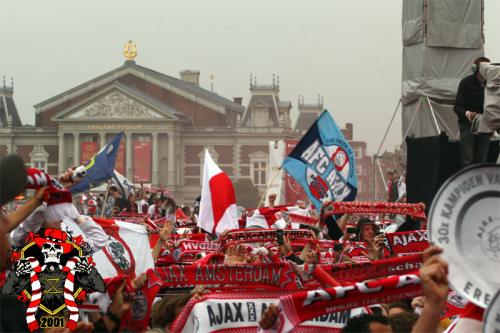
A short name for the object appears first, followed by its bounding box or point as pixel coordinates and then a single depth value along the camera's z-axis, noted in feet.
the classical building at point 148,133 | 278.67
